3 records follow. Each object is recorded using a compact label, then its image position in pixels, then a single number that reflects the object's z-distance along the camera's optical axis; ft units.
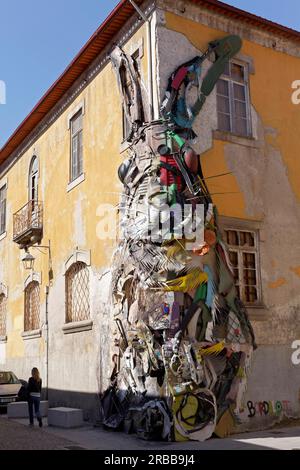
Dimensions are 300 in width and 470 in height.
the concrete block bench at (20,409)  51.47
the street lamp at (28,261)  59.65
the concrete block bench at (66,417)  44.45
